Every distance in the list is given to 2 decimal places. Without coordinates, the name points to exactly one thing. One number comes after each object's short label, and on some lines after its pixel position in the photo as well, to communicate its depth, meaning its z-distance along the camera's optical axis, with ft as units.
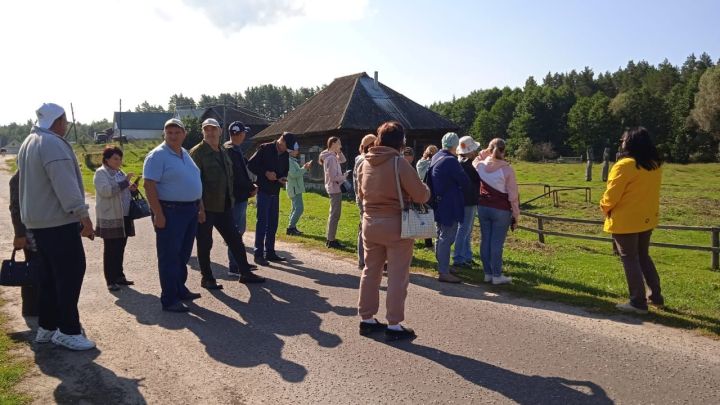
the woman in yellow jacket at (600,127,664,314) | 19.70
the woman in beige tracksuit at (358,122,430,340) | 16.79
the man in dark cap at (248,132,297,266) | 28.73
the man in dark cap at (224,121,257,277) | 25.41
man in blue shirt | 19.65
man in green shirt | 22.74
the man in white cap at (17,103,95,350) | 15.40
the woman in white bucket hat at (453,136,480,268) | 26.40
